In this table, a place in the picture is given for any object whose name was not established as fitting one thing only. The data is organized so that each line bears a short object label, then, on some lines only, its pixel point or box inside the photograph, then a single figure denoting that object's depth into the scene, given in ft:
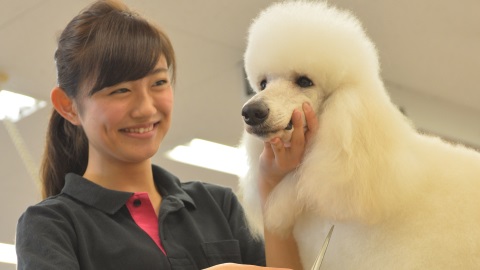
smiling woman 4.36
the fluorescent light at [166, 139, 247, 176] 16.57
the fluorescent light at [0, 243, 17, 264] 19.43
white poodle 4.16
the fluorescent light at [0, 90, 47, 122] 13.12
